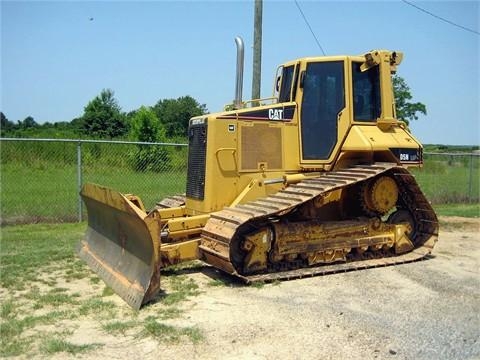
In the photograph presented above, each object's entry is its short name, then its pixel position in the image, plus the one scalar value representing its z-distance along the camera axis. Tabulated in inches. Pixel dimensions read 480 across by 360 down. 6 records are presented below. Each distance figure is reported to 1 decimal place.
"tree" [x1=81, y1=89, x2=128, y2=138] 1201.4
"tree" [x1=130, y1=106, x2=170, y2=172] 1006.4
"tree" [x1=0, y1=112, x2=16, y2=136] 1865.2
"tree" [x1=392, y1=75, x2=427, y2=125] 1521.9
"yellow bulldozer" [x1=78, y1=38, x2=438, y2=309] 266.2
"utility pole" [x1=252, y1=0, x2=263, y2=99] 472.4
